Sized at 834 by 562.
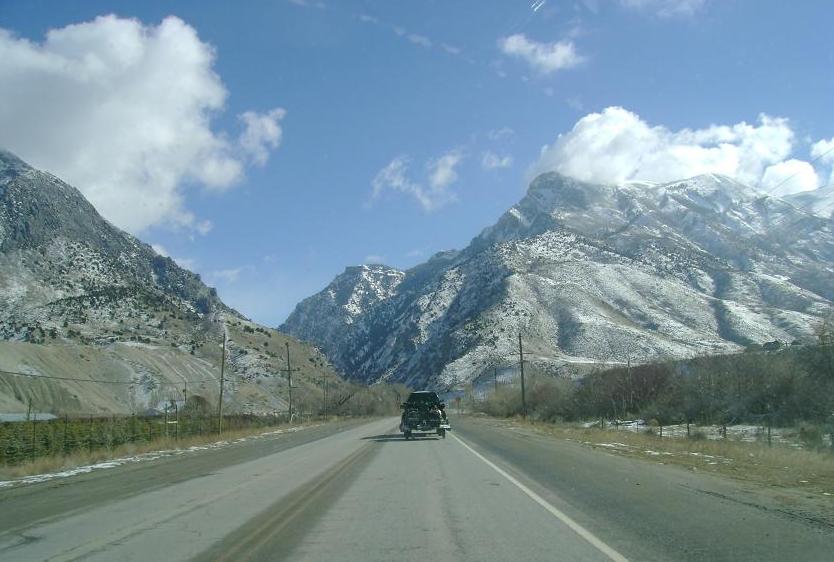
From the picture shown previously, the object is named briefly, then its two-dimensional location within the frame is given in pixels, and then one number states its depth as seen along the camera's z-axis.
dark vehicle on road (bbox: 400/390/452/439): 36.16
